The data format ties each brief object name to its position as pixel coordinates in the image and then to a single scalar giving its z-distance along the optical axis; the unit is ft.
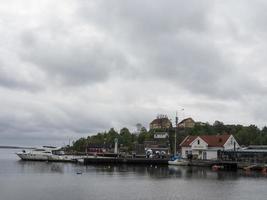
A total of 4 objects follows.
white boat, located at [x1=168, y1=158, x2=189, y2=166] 400.59
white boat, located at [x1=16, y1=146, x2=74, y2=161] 504.43
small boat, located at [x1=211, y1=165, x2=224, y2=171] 357.94
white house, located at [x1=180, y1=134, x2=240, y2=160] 429.79
